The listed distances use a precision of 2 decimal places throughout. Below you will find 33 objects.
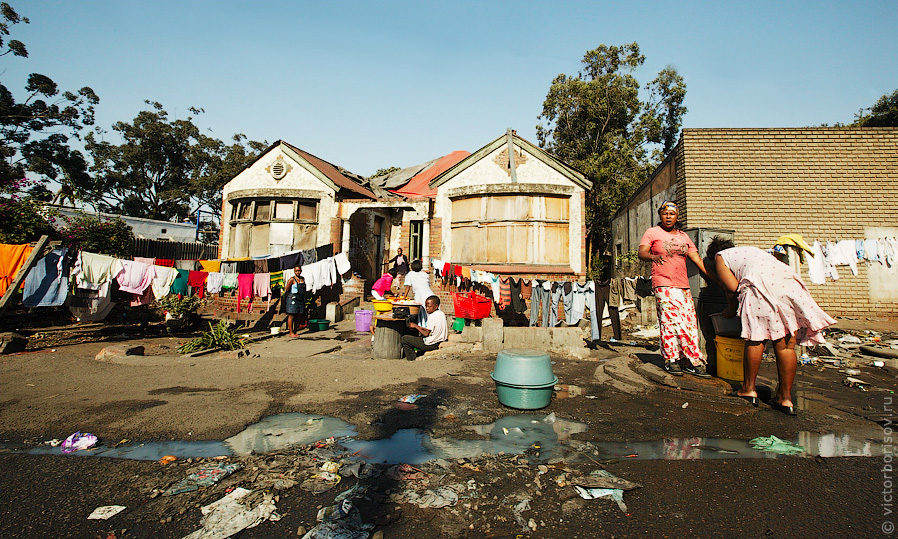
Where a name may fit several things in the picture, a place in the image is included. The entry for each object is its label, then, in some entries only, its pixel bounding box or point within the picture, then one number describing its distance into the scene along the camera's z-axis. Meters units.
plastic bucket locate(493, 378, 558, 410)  4.19
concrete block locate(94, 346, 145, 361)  7.02
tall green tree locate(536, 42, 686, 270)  18.80
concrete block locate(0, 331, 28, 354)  7.44
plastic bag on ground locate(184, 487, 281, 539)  2.23
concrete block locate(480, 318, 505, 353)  7.69
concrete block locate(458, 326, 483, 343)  7.70
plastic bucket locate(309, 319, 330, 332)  10.56
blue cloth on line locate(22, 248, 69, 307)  7.77
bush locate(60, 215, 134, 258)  10.77
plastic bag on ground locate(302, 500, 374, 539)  2.17
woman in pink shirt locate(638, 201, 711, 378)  4.95
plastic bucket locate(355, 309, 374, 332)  10.13
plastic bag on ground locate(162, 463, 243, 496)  2.66
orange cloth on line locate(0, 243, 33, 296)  7.64
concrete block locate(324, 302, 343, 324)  11.36
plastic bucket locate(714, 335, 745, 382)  4.64
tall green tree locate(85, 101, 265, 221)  28.31
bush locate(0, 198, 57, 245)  9.07
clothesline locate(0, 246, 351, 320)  7.97
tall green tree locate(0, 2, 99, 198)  22.80
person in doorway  12.57
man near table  7.09
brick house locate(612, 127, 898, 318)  10.01
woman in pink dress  3.93
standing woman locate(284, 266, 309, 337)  9.83
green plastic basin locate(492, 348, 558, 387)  4.13
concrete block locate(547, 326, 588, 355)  7.61
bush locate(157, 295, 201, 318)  10.40
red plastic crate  9.42
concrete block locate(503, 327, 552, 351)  7.80
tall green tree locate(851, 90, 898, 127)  18.77
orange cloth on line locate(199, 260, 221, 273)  10.47
